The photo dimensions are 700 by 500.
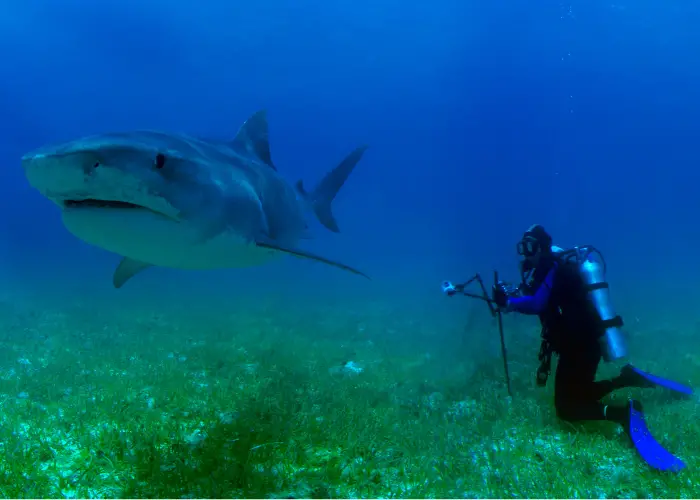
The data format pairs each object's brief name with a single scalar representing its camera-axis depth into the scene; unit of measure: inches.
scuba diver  196.2
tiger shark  105.7
